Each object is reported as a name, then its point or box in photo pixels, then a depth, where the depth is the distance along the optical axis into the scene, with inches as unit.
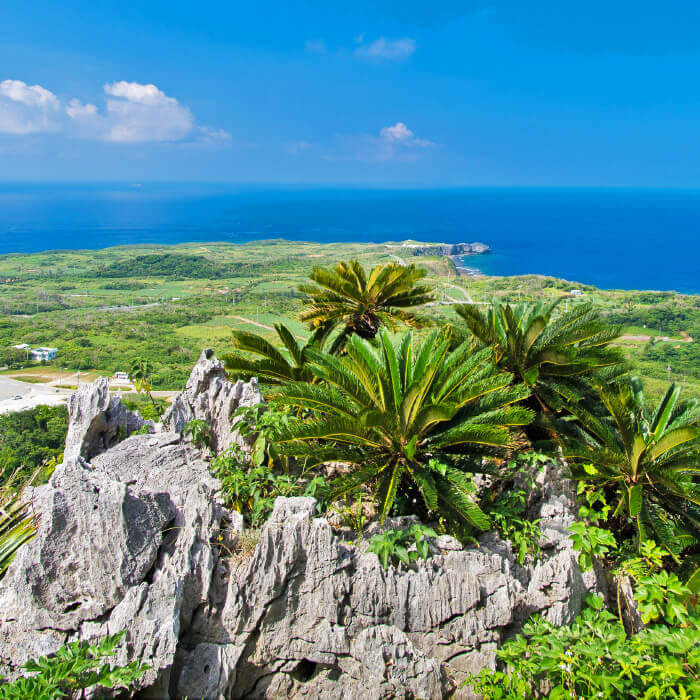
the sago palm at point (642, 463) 223.6
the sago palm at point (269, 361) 343.3
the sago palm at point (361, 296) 401.7
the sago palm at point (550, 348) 287.9
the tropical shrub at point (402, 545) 168.2
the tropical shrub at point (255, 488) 189.6
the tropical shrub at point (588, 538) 152.6
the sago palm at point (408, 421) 202.2
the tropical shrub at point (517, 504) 193.9
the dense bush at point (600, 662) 108.3
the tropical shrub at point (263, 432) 212.2
